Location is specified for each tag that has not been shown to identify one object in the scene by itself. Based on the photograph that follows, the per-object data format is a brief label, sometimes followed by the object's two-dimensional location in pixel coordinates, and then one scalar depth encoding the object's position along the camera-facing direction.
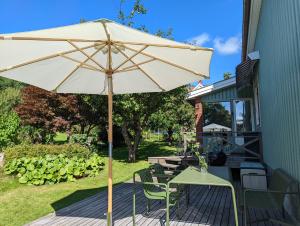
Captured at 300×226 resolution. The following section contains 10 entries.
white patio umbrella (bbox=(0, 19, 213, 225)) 2.66
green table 3.13
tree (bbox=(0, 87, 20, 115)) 22.70
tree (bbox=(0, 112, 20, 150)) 10.06
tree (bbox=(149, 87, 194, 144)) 17.27
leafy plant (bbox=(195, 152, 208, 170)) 3.94
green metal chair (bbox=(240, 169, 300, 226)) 3.22
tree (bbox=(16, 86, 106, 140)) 12.55
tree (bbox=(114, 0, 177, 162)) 9.46
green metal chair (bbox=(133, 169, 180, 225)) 3.83
